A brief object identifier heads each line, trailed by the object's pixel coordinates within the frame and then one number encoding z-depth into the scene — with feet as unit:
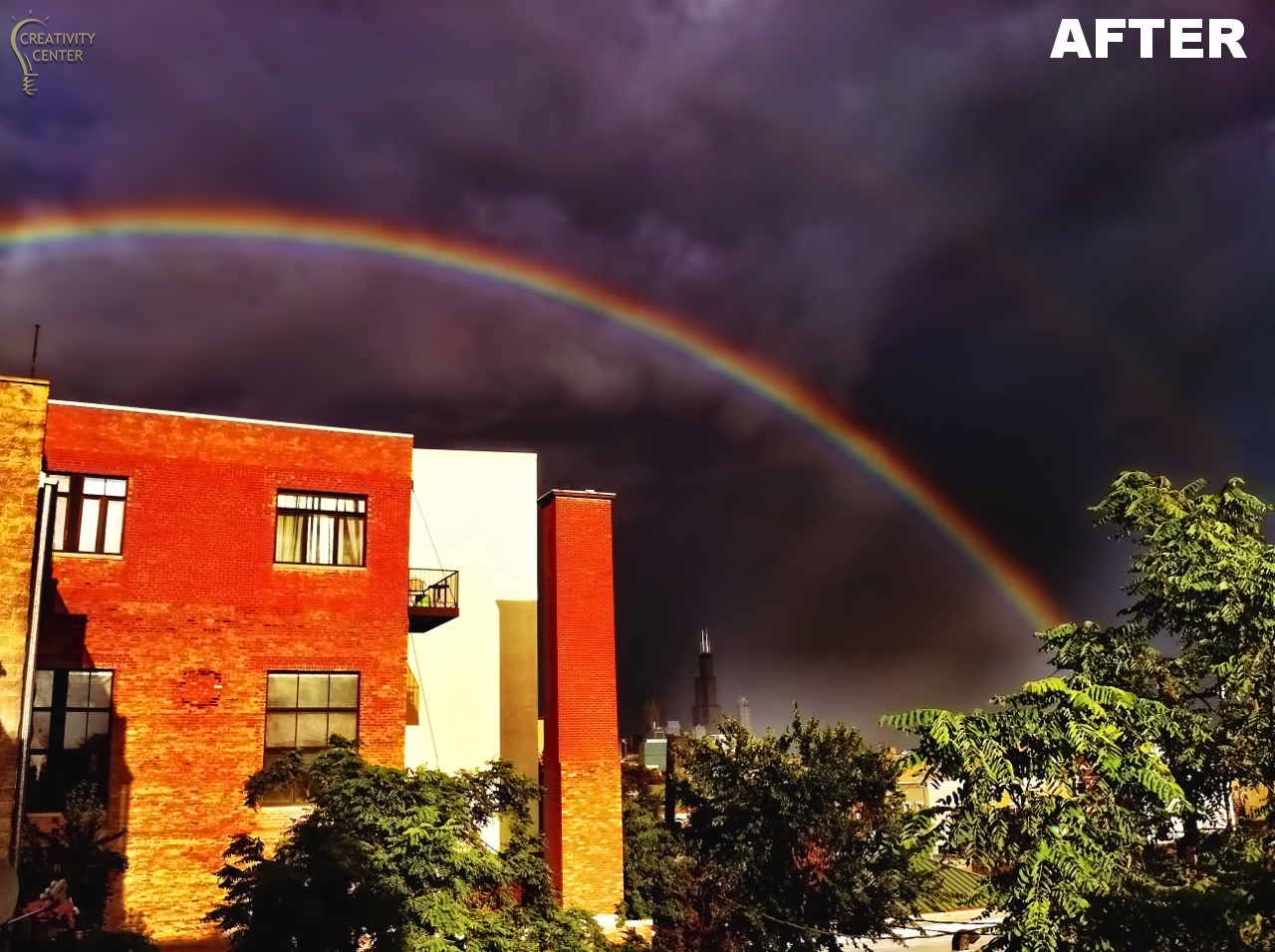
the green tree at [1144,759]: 34.91
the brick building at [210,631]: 68.74
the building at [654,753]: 272.10
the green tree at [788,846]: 91.04
